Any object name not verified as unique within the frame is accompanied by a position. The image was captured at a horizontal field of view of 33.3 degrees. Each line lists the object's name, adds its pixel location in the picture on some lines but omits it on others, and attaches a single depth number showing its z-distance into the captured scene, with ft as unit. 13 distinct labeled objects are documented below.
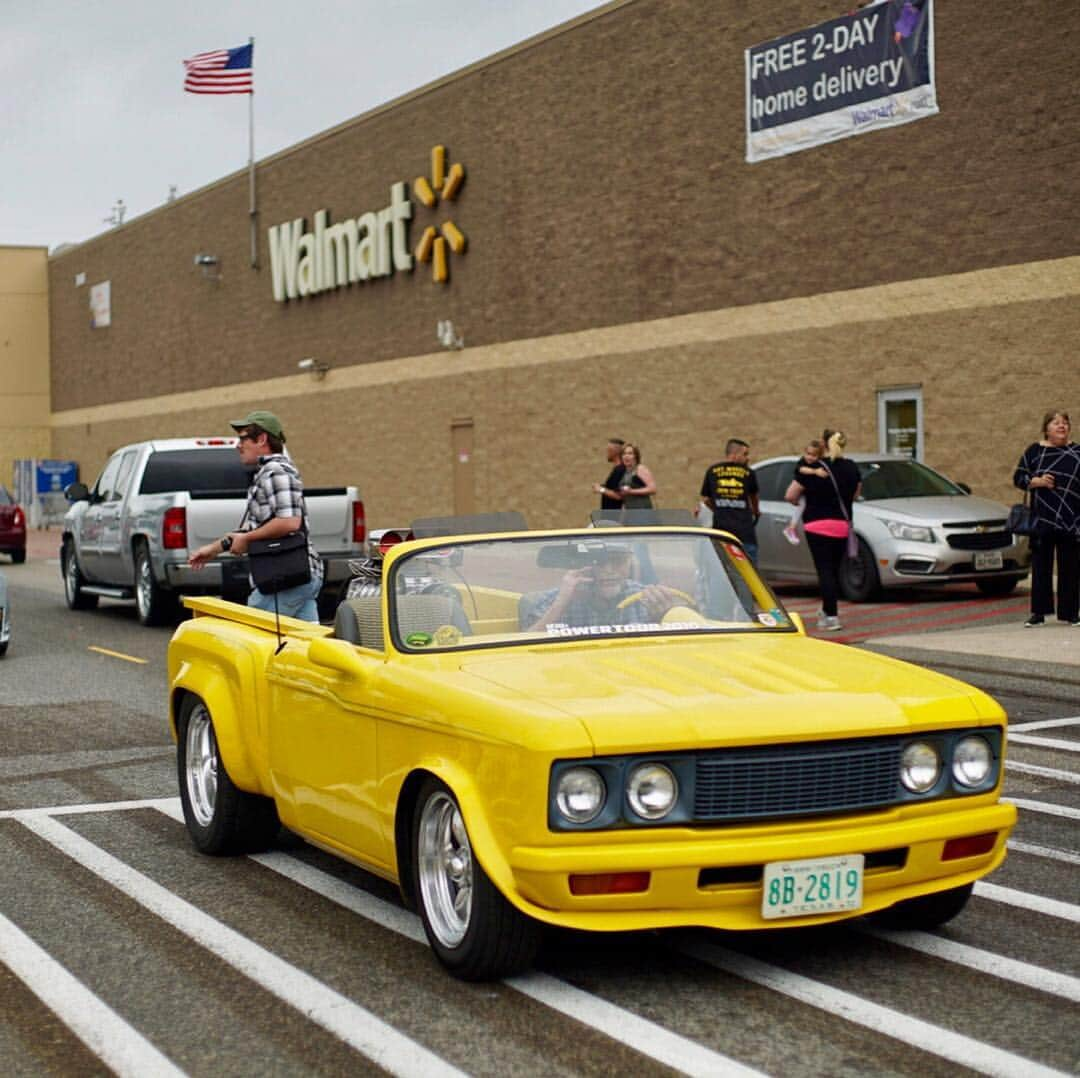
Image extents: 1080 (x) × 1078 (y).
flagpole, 132.46
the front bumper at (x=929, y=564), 59.88
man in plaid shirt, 30.32
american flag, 129.39
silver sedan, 60.13
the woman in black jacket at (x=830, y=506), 53.57
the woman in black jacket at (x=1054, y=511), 50.85
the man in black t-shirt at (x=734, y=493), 55.67
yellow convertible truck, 16.05
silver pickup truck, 57.93
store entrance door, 74.02
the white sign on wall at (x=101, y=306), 165.58
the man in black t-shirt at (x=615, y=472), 66.89
